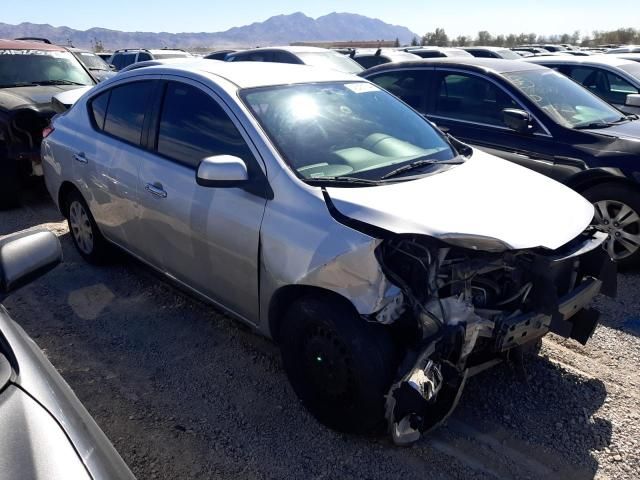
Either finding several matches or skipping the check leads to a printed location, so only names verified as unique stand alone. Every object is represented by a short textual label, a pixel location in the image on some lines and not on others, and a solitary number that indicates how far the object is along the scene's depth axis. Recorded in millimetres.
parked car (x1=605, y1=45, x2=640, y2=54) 17575
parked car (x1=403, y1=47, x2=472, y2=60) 13922
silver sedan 2543
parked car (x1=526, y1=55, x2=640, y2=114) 8008
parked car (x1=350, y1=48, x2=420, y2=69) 12328
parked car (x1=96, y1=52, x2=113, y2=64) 20842
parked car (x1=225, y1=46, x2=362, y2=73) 10023
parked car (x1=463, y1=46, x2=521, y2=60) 14922
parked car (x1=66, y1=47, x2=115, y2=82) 13433
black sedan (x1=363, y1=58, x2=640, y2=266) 4707
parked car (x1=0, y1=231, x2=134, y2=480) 1359
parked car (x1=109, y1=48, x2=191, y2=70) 15984
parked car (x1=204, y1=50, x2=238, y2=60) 13916
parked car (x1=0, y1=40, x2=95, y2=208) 6336
